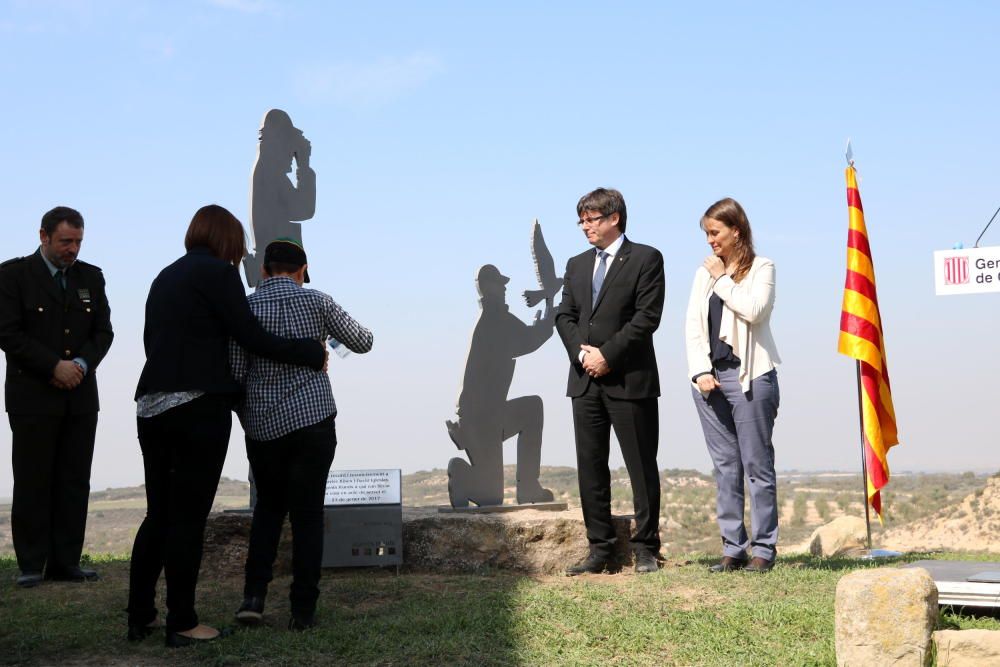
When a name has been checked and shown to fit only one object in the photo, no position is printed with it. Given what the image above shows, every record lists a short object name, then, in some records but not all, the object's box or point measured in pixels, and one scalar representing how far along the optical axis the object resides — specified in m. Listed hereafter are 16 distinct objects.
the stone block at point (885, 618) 3.75
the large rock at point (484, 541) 6.13
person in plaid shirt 4.33
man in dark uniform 5.91
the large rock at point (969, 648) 3.64
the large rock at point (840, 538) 9.41
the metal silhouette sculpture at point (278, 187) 6.91
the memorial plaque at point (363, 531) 6.06
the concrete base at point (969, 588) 4.22
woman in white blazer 5.55
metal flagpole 7.21
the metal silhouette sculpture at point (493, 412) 7.07
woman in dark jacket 4.11
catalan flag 7.12
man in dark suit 5.66
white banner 7.70
